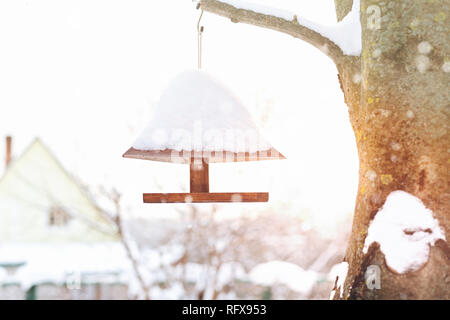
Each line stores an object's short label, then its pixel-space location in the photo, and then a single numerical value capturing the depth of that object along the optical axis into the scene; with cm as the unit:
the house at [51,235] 1406
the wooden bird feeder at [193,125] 304
